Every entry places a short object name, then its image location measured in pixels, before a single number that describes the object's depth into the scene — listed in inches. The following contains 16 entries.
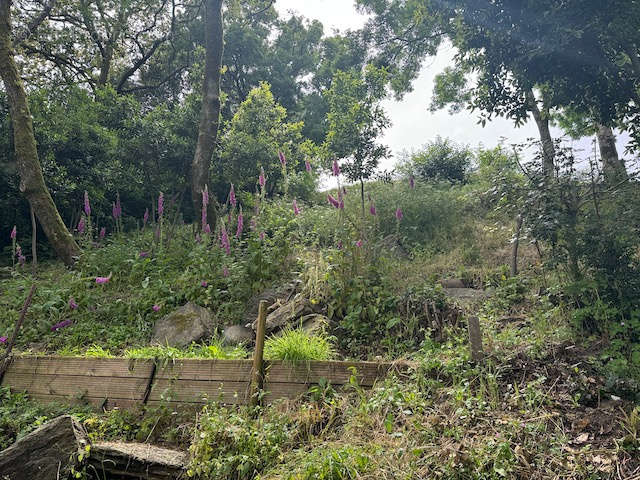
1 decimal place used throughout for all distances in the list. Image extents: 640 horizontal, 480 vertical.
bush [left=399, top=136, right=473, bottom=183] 476.1
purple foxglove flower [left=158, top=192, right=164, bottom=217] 246.4
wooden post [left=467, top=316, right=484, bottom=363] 119.8
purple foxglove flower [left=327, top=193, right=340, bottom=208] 190.6
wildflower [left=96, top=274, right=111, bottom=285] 210.7
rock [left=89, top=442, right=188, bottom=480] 104.6
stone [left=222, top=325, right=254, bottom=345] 167.9
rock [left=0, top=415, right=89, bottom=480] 101.2
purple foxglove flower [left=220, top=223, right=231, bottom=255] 209.2
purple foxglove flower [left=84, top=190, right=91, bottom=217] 240.9
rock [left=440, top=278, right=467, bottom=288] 198.8
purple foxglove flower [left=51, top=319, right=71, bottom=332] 194.2
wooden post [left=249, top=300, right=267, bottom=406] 121.9
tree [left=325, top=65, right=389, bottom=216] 302.5
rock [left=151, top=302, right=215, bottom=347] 170.9
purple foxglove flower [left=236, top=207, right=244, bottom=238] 215.8
